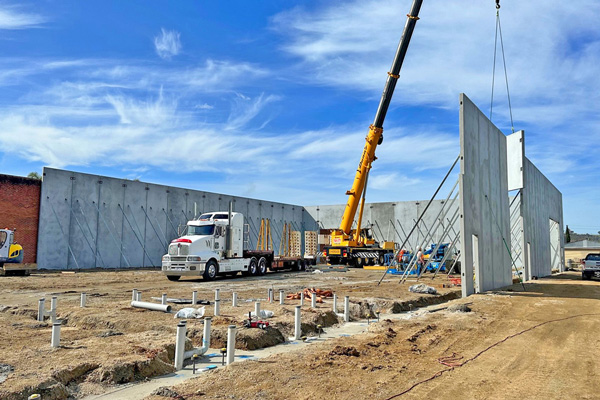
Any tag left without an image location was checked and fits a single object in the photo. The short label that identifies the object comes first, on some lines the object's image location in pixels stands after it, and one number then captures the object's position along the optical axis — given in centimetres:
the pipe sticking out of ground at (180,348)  646
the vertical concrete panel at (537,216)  2605
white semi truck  2094
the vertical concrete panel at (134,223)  3291
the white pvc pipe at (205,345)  695
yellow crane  2659
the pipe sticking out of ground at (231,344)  657
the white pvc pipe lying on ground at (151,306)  1068
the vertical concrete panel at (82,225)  2983
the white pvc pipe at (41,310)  1005
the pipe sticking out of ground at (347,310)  1111
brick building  2761
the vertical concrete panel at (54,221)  2847
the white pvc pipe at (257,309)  988
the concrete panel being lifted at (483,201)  1589
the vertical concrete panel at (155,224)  3459
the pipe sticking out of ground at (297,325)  883
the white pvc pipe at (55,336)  708
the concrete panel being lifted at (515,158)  2509
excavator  2456
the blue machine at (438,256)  2966
